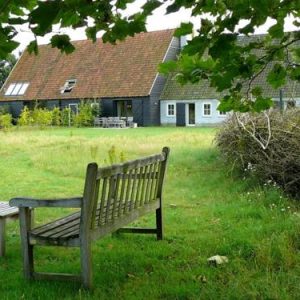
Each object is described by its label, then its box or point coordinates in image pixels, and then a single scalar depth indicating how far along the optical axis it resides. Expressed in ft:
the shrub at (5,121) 112.57
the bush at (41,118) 122.31
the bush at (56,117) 132.61
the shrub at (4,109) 149.02
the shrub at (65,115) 136.05
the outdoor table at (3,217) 18.34
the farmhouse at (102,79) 138.62
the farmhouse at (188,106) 132.16
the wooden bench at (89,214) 14.40
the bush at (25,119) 123.85
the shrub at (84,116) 132.87
